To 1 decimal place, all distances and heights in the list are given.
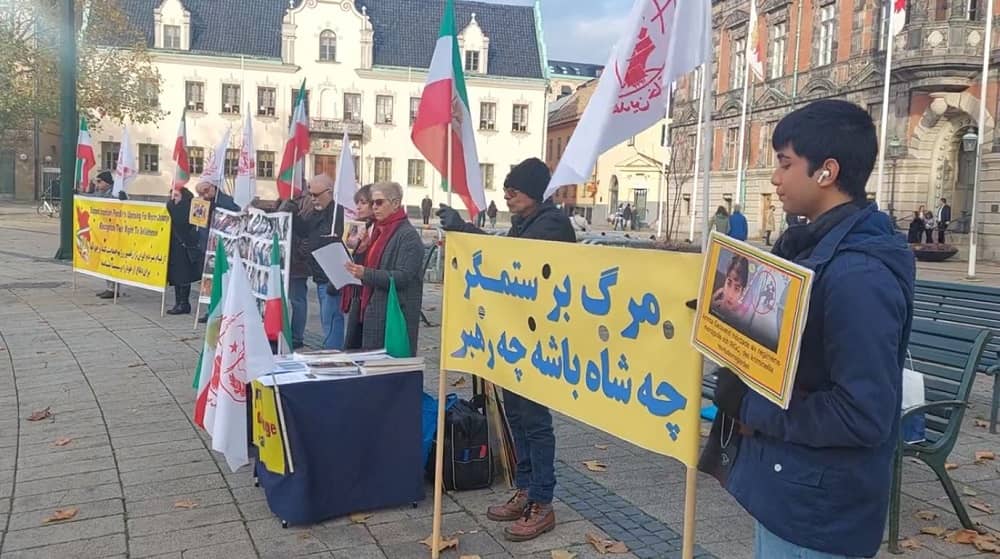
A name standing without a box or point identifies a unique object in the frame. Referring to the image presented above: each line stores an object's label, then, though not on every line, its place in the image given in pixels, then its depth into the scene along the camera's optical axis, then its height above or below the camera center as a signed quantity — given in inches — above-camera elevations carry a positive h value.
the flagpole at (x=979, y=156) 839.7 +85.7
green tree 1155.3 +192.3
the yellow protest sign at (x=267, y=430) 164.6 -47.0
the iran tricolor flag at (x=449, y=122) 197.5 +20.9
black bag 182.9 -54.1
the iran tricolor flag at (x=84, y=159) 579.8 +24.7
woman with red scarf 206.4 -15.5
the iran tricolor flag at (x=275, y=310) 204.7 -27.3
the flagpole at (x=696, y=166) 1464.3 +91.9
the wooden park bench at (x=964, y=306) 245.2 -25.8
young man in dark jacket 76.0 -13.1
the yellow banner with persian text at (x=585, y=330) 104.0 -17.8
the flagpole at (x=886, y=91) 993.5 +168.6
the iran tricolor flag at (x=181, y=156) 477.9 +25.1
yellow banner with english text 425.7 -24.5
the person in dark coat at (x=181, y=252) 425.1 -28.0
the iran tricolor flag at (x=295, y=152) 415.2 +25.8
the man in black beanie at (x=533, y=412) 160.9 -39.4
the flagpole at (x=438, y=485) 150.9 -50.7
